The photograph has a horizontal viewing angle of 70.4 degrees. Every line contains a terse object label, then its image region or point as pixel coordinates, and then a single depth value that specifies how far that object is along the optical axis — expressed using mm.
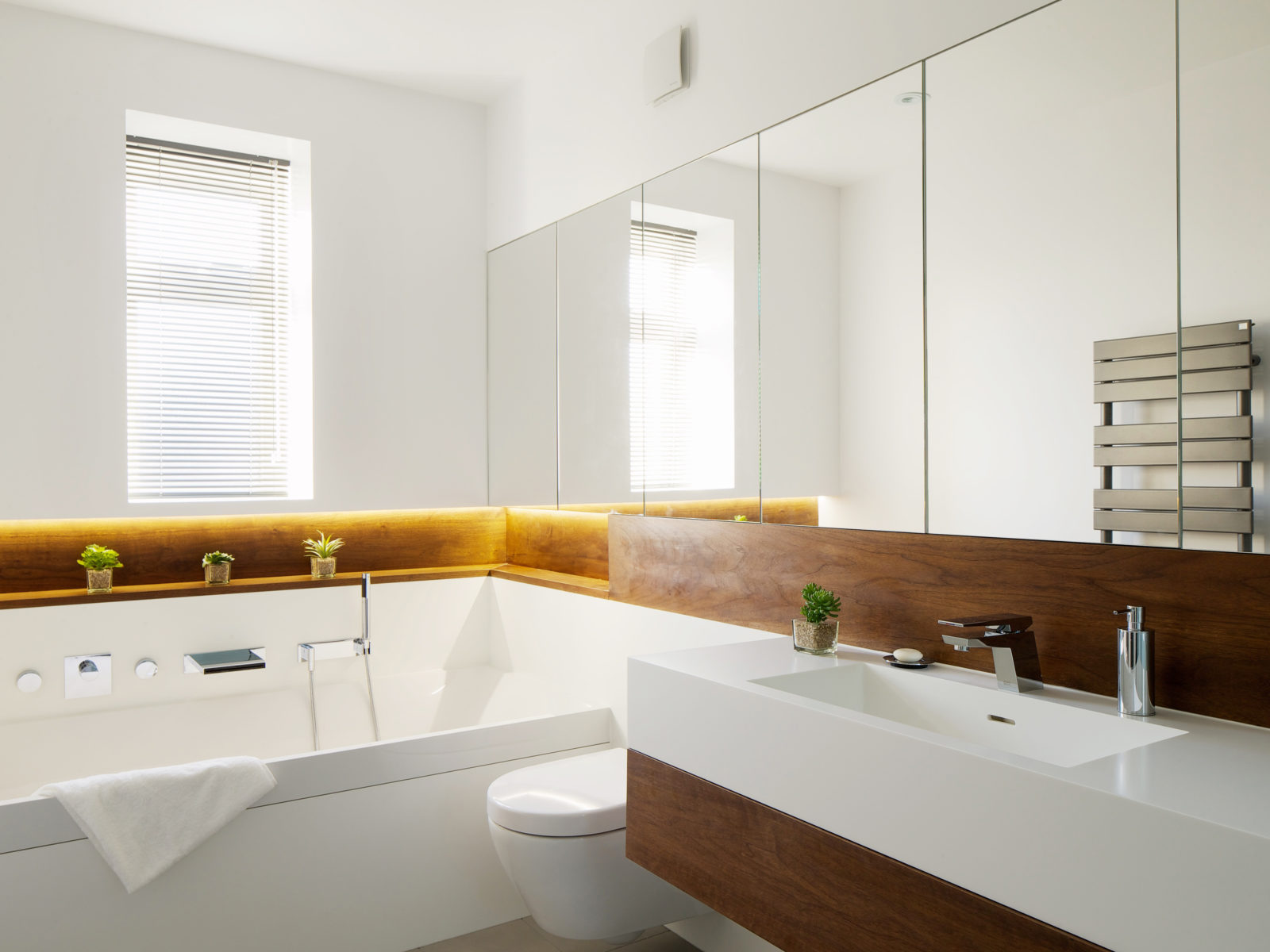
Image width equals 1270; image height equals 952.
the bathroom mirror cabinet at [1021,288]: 1303
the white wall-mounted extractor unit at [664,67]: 2420
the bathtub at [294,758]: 2008
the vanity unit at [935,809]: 944
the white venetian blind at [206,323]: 3131
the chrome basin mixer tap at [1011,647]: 1448
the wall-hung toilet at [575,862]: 2008
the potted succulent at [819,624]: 1806
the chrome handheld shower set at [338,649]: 2885
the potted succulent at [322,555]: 3230
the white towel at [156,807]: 1958
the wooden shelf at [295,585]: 2777
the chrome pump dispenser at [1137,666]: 1316
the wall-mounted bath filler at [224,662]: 2820
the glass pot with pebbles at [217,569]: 3041
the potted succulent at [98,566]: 2852
